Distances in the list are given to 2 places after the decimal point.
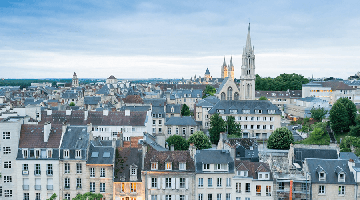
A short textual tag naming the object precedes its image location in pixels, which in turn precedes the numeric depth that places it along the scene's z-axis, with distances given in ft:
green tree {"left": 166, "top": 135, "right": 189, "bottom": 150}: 219.20
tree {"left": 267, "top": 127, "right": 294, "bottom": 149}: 233.14
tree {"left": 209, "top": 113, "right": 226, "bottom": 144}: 267.59
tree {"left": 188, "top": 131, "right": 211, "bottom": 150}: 223.30
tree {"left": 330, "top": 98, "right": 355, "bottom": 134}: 265.75
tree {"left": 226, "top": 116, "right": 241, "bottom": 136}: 277.99
